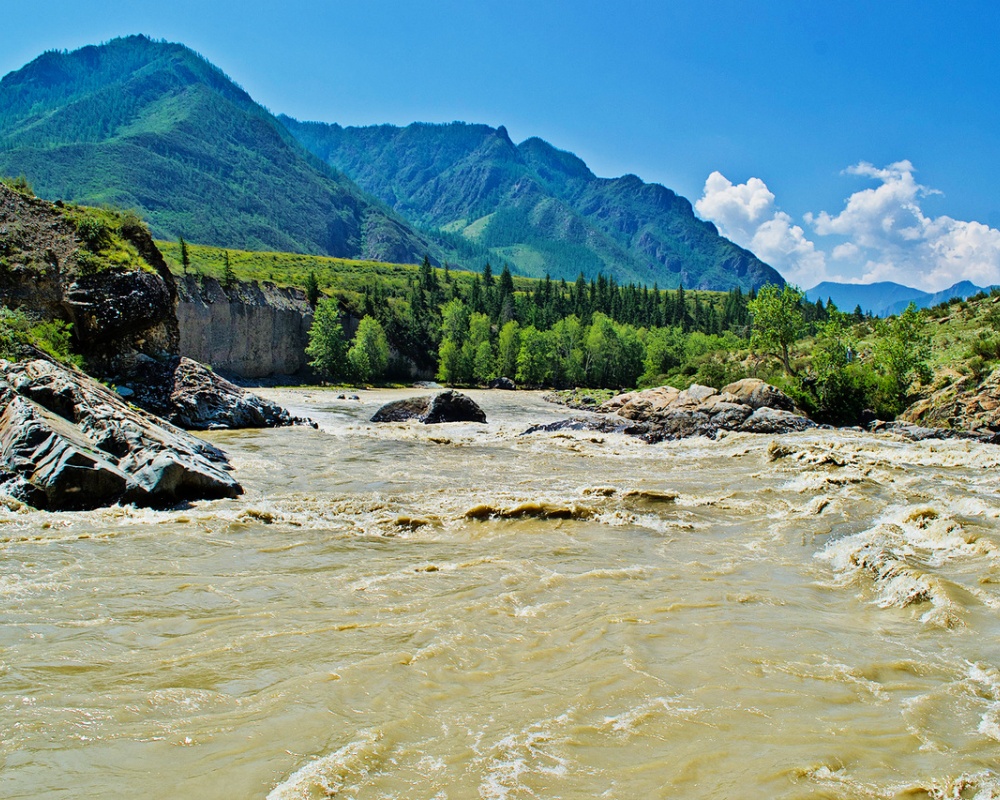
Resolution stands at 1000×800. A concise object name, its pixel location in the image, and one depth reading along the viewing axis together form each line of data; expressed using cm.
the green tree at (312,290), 9189
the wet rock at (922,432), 2702
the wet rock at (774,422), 3359
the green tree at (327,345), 8138
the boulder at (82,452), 1245
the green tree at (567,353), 9350
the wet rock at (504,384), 9069
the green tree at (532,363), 9275
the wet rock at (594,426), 3578
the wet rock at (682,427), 3334
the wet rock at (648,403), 4312
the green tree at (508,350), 9625
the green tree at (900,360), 3816
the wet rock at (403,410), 3697
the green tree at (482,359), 9506
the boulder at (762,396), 3853
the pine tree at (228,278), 7672
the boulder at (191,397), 2777
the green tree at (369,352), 8331
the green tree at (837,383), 3934
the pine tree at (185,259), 7394
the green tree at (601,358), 9356
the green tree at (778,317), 4769
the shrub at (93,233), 2839
